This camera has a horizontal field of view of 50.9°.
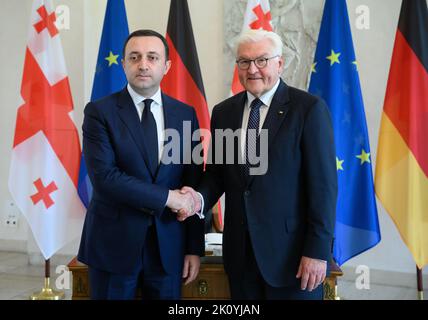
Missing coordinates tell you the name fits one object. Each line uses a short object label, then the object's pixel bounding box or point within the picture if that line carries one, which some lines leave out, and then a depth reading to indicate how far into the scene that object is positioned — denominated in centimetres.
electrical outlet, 479
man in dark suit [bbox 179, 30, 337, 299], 154
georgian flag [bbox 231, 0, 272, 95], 334
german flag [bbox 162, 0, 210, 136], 345
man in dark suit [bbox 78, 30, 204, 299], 161
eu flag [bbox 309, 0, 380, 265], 308
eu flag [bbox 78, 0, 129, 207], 340
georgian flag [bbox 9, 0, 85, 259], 329
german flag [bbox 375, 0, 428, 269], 292
